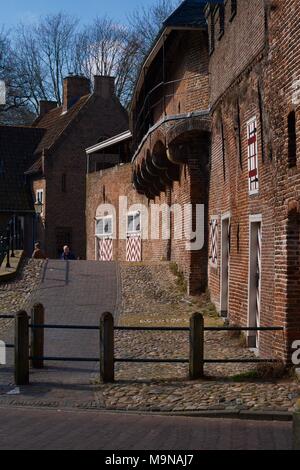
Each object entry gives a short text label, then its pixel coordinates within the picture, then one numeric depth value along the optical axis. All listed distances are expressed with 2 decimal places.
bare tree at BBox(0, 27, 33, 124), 59.20
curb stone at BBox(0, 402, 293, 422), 10.17
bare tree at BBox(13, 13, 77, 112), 60.94
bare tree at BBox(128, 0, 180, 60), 57.72
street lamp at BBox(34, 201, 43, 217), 45.25
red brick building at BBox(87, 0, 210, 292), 22.11
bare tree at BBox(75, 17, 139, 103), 59.09
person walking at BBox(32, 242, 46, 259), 30.39
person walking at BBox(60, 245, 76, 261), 34.22
